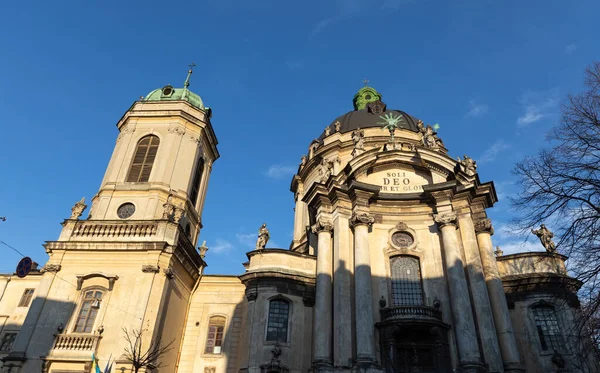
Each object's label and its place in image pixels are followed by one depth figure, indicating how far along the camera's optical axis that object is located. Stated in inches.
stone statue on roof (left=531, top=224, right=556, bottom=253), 881.5
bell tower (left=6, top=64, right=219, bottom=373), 705.6
